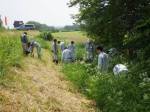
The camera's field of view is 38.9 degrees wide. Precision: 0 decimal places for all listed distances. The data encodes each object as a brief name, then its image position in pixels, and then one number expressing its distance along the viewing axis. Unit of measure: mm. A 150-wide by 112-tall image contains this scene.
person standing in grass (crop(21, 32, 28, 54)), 12264
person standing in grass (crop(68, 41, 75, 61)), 11796
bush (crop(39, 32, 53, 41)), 24239
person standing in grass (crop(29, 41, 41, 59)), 12627
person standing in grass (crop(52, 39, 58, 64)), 12407
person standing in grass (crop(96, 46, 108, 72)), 7604
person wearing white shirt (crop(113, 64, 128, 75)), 6952
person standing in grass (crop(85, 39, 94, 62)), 12506
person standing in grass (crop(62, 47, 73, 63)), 11301
